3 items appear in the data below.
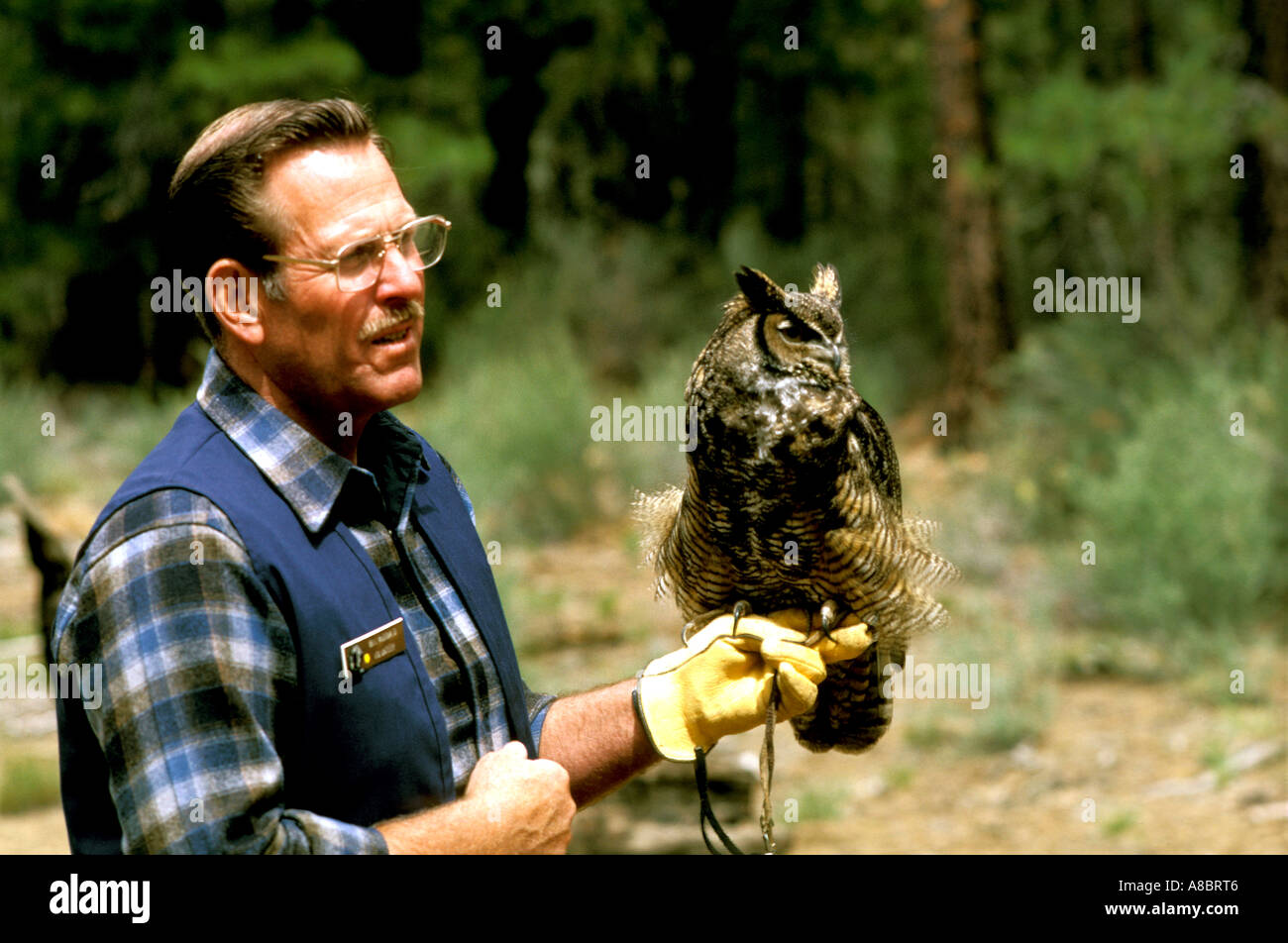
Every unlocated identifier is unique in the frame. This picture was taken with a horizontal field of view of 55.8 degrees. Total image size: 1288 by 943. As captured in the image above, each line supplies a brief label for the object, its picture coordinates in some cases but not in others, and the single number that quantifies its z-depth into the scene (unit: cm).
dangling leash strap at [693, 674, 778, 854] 218
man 158
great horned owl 230
